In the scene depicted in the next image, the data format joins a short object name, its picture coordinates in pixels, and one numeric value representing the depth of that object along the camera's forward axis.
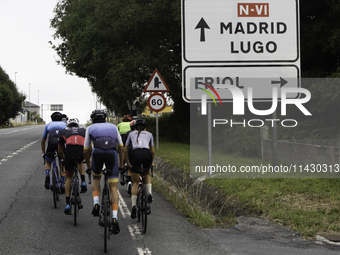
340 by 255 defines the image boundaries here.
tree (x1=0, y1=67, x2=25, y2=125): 77.44
